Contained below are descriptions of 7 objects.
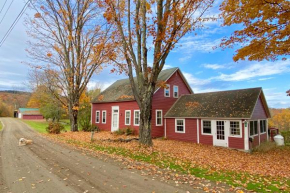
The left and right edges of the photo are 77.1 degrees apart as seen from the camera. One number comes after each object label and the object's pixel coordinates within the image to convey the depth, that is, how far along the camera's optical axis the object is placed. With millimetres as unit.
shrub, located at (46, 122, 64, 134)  17469
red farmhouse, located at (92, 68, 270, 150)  13922
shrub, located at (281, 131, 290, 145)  18438
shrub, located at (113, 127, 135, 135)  18659
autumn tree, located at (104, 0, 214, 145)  10117
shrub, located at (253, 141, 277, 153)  13972
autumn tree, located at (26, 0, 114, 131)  18516
